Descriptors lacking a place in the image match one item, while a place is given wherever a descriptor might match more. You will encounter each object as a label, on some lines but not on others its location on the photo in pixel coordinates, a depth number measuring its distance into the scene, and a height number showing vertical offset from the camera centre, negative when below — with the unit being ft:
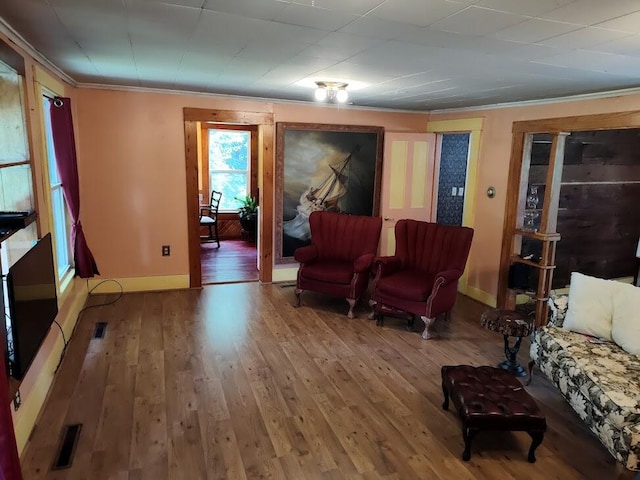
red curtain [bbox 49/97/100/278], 12.26 -0.33
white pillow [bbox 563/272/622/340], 9.84 -3.08
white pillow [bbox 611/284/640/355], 9.16 -3.11
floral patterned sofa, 7.27 -3.91
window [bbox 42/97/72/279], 12.61 -1.75
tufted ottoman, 7.75 -4.24
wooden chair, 24.45 -2.91
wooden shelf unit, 14.01 -1.74
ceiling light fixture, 12.38 +2.12
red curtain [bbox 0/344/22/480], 5.27 -3.35
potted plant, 25.08 -2.89
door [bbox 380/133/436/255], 18.16 -0.54
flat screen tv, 6.56 -2.40
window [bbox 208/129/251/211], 26.04 -0.08
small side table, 10.35 -3.70
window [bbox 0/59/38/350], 8.39 -0.02
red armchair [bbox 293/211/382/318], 14.89 -3.22
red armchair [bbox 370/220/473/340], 13.35 -3.40
